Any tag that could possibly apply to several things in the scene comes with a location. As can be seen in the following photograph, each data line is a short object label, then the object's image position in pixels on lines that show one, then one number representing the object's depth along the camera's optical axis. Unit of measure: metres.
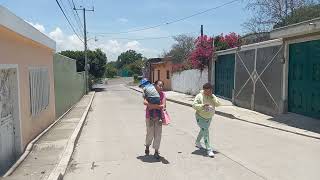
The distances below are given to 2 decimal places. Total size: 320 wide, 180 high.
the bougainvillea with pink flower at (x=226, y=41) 16.66
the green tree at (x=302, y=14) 16.89
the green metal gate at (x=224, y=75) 14.17
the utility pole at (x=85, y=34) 28.34
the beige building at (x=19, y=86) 5.12
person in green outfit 5.74
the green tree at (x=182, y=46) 34.23
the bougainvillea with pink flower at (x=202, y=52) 16.20
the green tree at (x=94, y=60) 32.87
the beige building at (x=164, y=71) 28.82
